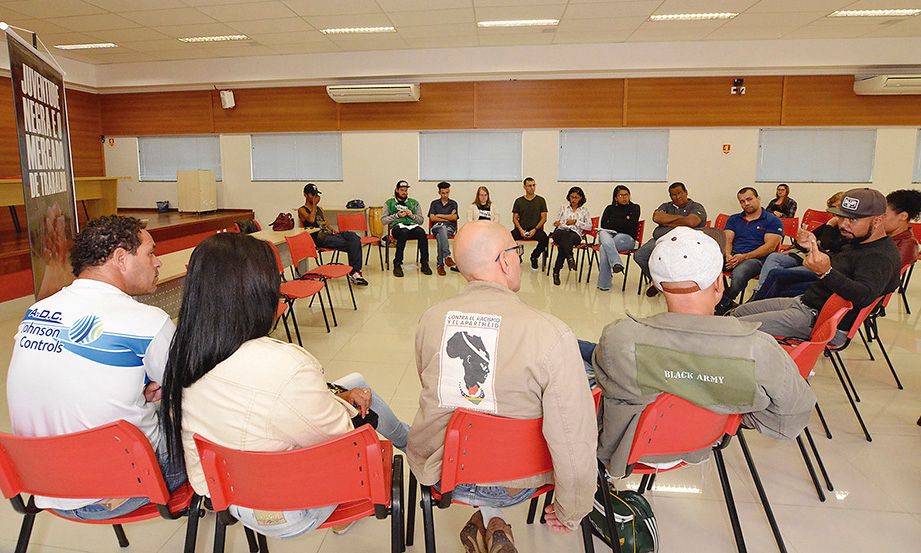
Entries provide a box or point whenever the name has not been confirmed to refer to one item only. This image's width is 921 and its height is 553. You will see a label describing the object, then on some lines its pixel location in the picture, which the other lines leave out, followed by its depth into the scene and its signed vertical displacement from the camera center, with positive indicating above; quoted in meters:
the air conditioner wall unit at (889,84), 7.86 +1.59
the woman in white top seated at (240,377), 1.32 -0.45
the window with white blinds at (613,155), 8.91 +0.62
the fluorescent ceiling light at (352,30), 7.46 +2.22
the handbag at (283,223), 6.30 -0.37
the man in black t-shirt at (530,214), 7.35 -0.30
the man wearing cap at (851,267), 2.73 -0.37
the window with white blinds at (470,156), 9.23 +0.61
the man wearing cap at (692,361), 1.54 -0.48
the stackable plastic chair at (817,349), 1.94 -0.58
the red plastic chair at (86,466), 1.31 -0.69
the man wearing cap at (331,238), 6.37 -0.55
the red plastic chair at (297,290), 3.97 -0.74
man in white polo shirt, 1.44 -0.47
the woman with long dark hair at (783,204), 8.03 -0.15
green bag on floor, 1.88 -1.15
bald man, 1.41 -0.50
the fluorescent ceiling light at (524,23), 7.07 +2.21
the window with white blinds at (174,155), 10.09 +0.66
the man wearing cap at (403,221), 7.13 -0.40
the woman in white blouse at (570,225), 6.77 -0.42
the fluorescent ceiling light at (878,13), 6.61 +2.21
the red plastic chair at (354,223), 6.81 -0.40
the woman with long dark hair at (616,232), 6.27 -0.48
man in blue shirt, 5.11 -0.45
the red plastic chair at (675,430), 1.55 -0.71
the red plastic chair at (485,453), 1.38 -0.69
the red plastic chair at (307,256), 4.71 -0.58
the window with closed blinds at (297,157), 9.68 +0.61
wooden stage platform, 5.30 -0.62
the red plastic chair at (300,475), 1.26 -0.69
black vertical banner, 2.45 +0.13
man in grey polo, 6.09 -0.24
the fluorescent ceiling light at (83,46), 8.15 +2.17
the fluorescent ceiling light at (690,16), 6.78 +2.22
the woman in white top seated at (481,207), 7.51 -0.21
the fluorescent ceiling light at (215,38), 7.77 +2.19
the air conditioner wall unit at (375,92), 8.77 +1.60
